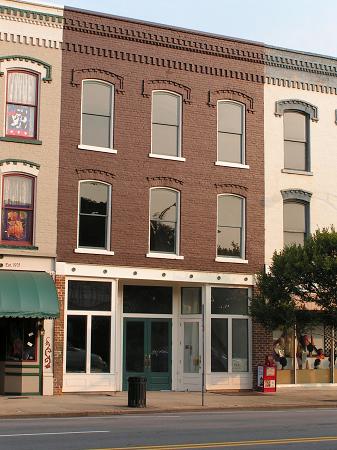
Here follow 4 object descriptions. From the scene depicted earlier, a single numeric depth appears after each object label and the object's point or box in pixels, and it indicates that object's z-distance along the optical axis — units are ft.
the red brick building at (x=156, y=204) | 89.45
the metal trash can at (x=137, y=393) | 74.23
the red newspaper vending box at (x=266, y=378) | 94.58
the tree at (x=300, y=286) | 86.07
